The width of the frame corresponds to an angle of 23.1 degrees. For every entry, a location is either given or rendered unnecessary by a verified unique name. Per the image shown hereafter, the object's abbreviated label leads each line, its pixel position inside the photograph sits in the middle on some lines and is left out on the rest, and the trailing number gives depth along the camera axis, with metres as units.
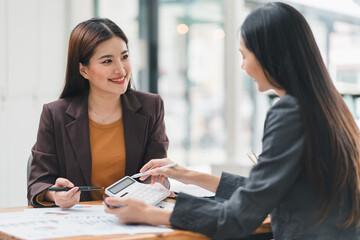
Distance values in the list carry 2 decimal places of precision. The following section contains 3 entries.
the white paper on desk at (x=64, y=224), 2.31
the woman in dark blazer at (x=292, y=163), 2.30
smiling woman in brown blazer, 2.85
